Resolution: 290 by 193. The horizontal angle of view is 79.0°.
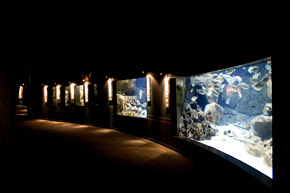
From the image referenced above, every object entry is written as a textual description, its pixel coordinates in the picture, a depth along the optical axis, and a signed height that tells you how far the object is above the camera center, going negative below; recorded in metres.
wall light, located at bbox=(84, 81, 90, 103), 9.92 +0.35
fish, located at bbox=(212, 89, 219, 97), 3.46 +0.04
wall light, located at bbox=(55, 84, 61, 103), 12.45 +0.30
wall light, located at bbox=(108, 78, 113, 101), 8.15 +0.30
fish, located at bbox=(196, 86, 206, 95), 3.85 +0.09
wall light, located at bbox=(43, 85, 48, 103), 13.64 +0.38
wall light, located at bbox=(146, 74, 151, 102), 6.25 +0.28
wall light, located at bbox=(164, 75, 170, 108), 5.41 +0.21
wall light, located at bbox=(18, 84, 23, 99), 24.50 +0.67
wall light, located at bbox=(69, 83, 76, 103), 11.06 +0.31
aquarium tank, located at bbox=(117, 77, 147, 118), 6.62 -0.07
